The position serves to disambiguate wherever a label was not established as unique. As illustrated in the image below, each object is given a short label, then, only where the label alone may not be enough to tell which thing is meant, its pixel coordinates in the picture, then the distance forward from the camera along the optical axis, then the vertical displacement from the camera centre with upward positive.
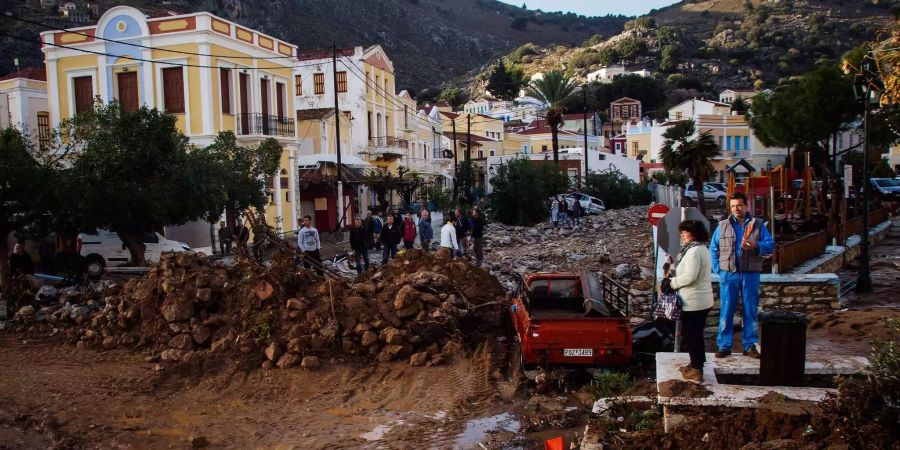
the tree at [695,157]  22.58 +0.83
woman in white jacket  6.33 -0.98
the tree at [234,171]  19.38 +0.77
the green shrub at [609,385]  8.16 -2.40
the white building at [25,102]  30.53 +4.51
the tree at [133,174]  15.74 +0.60
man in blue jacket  6.84 -0.85
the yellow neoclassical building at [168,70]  26.19 +5.02
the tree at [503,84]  111.19 +16.65
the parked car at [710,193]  43.50 -0.78
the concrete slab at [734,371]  5.63 -1.77
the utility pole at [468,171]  43.81 +1.14
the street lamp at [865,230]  14.55 -1.14
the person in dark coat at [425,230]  19.48 -1.14
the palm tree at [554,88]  51.00 +7.26
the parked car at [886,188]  39.28 -0.74
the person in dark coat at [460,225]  18.98 -1.01
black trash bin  5.86 -1.45
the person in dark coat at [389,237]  17.20 -1.15
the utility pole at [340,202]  34.29 -0.51
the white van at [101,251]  19.27 -1.46
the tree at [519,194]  36.94 -0.40
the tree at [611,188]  48.50 -0.31
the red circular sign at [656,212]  9.75 -0.42
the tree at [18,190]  13.09 +0.24
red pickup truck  8.57 -1.91
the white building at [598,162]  58.50 +2.02
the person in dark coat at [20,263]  14.39 -1.27
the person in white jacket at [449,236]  16.67 -1.14
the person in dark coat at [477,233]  18.59 -1.22
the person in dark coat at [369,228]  17.36 -0.92
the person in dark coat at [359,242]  16.84 -1.22
